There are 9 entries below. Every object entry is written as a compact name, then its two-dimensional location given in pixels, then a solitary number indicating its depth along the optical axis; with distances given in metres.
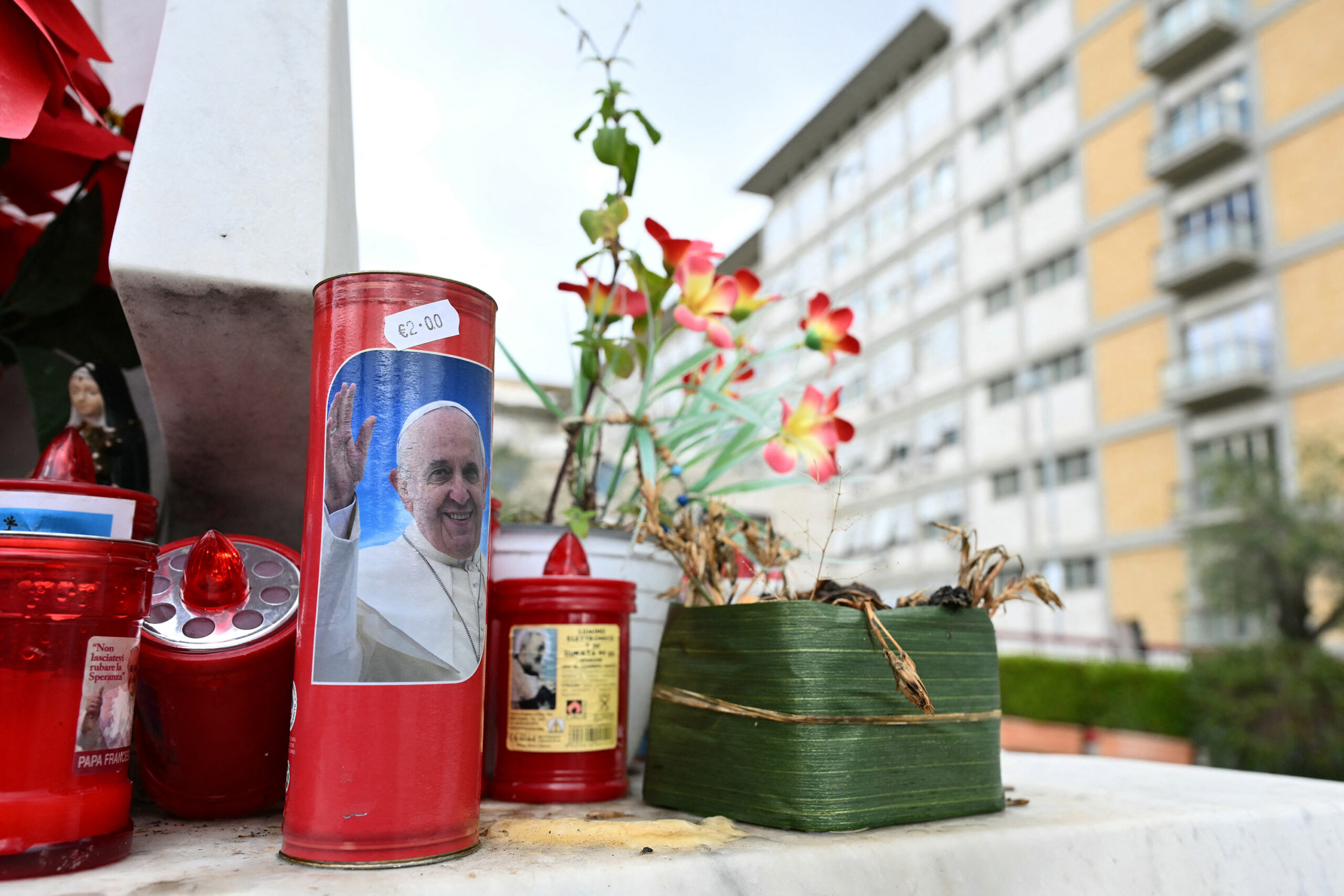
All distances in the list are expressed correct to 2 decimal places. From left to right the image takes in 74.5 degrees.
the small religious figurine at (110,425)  0.66
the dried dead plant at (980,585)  0.60
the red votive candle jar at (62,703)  0.39
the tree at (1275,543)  6.72
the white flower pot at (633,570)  0.70
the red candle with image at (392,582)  0.42
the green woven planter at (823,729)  0.52
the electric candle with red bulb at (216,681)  0.51
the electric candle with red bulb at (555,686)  0.61
